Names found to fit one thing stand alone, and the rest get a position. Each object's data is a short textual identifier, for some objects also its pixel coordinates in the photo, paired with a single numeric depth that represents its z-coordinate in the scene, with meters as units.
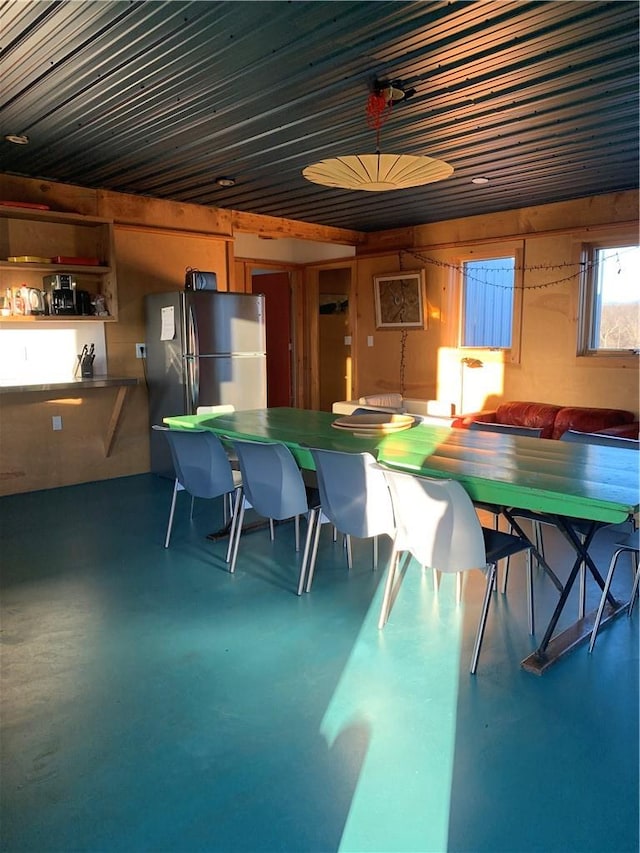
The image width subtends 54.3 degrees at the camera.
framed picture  6.95
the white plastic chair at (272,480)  3.12
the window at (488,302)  6.26
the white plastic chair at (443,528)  2.34
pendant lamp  3.04
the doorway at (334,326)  8.45
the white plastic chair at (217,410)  4.54
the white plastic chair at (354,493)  2.74
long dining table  2.15
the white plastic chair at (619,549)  2.55
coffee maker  4.96
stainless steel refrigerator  5.29
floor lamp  6.47
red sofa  5.20
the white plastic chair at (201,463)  3.49
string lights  5.61
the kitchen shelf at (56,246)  4.84
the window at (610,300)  5.41
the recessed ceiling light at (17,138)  3.92
